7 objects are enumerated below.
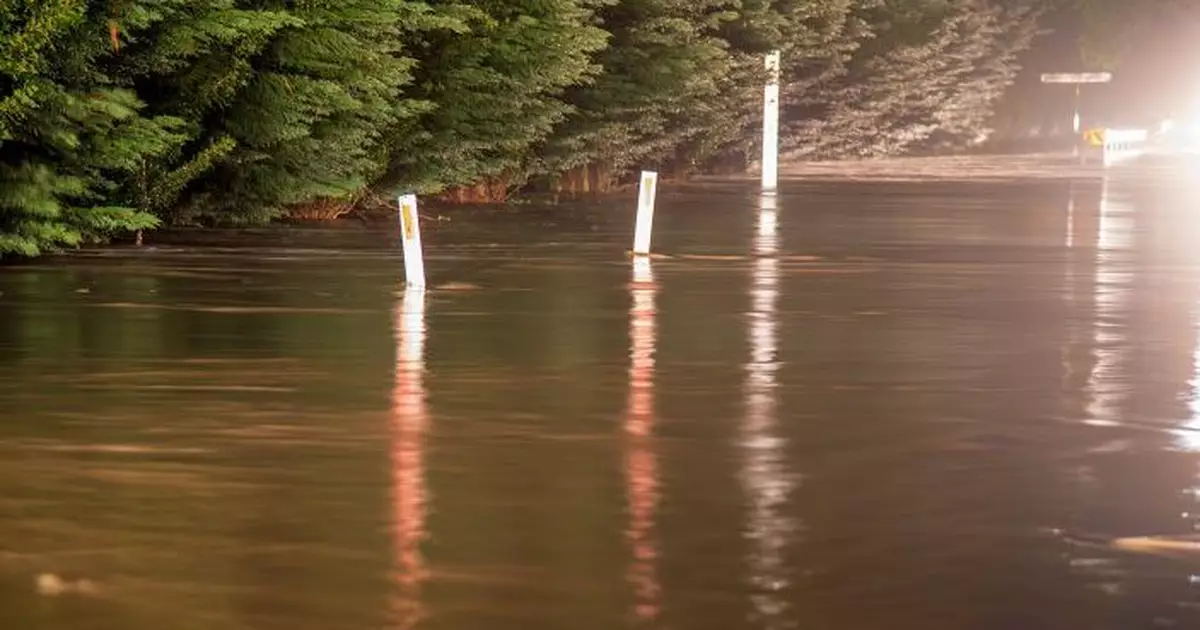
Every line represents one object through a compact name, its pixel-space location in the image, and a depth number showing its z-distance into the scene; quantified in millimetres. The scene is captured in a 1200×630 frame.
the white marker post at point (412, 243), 23938
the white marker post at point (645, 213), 29609
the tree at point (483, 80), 36250
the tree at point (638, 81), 44781
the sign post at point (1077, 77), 74812
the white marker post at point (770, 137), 53750
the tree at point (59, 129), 23609
